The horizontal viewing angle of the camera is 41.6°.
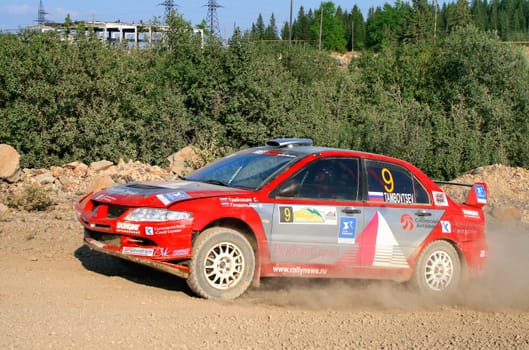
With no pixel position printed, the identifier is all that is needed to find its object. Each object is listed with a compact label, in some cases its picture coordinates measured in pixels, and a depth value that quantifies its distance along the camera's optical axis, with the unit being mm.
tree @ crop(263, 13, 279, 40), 128875
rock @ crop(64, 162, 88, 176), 18344
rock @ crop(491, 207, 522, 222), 15688
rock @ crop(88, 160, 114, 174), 18297
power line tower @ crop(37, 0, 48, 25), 100525
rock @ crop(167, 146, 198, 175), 19891
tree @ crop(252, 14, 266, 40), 123812
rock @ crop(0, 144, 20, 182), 16734
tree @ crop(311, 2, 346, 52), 111438
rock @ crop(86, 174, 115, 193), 14945
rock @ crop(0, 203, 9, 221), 12180
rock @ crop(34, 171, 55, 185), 17222
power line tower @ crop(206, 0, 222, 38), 73000
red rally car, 6980
